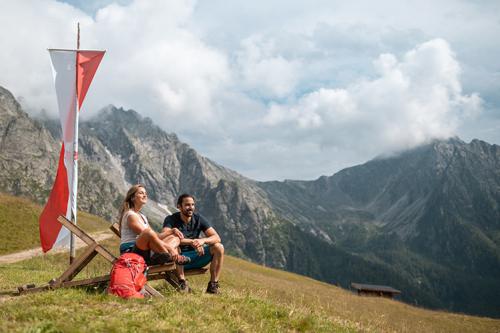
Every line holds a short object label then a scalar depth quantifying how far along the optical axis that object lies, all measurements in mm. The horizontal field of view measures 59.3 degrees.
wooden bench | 10789
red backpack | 10109
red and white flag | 15242
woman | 10719
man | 11328
